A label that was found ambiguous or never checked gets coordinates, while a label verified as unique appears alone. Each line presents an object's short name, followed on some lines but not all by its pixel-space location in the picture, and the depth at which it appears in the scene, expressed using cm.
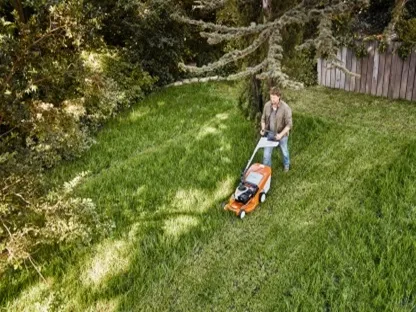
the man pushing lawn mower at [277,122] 711
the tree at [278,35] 502
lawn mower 645
